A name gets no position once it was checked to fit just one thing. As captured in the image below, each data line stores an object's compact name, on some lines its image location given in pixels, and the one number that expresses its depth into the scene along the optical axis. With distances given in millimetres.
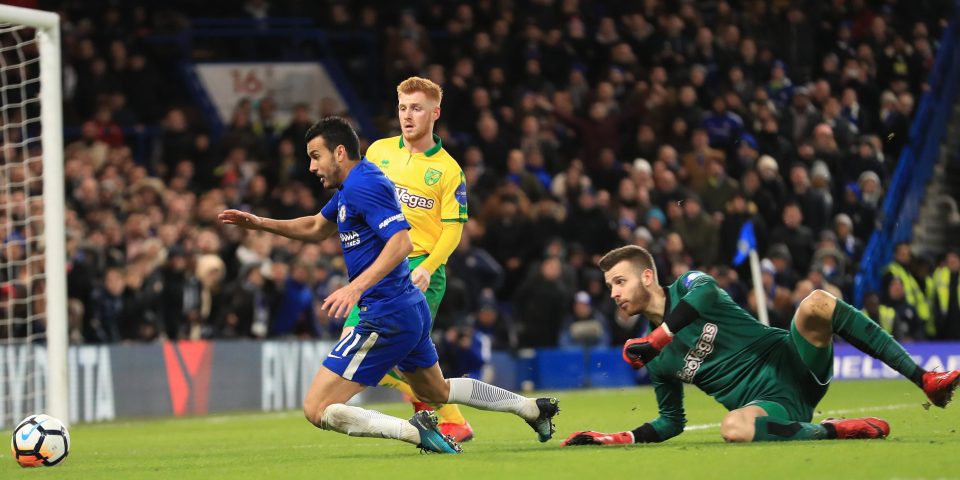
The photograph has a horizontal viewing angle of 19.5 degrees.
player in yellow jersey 17415
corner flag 33607
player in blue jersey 14506
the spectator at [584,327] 33824
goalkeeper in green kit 14914
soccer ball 15580
